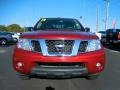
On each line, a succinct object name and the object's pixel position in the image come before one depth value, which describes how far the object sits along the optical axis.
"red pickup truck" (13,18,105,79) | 2.08
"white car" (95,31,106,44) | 12.25
